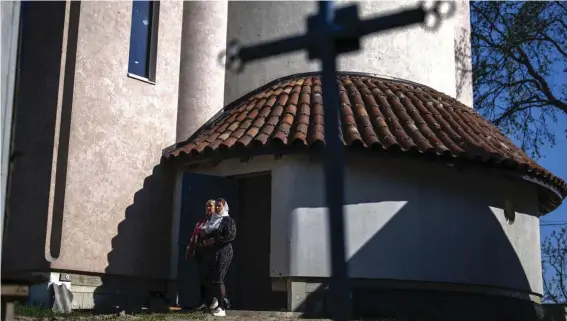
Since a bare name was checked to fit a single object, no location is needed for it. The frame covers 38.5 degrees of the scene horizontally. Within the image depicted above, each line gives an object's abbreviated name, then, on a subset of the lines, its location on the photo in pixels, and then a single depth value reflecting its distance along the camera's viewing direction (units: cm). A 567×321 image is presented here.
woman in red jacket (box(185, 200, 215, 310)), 1106
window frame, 1315
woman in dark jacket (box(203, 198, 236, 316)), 1081
